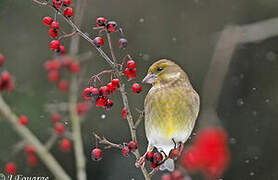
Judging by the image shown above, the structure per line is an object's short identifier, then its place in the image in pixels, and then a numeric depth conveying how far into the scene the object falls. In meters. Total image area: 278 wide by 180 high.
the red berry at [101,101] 4.22
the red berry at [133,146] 4.18
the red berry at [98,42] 4.17
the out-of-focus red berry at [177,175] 4.15
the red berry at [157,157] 4.26
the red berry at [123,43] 4.18
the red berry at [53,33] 4.20
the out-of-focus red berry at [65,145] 4.30
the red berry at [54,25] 4.20
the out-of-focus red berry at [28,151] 4.24
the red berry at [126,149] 4.19
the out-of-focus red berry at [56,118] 4.26
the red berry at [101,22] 4.18
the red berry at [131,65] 4.21
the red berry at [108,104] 4.22
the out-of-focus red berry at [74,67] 4.17
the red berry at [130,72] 4.21
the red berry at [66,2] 4.20
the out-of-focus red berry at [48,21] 4.23
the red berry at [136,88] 4.23
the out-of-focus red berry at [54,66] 4.20
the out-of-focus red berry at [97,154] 4.22
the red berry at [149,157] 4.26
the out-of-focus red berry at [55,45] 4.20
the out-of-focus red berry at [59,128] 4.18
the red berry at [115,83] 4.20
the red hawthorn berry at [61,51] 4.20
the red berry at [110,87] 4.20
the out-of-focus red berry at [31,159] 4.23
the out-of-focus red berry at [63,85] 4.23
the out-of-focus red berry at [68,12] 4.18
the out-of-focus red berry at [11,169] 4.24
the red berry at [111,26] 4.17
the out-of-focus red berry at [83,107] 4.22
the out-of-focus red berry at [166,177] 4.16
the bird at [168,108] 4.45
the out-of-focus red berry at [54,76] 4.20
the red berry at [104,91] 4.20
